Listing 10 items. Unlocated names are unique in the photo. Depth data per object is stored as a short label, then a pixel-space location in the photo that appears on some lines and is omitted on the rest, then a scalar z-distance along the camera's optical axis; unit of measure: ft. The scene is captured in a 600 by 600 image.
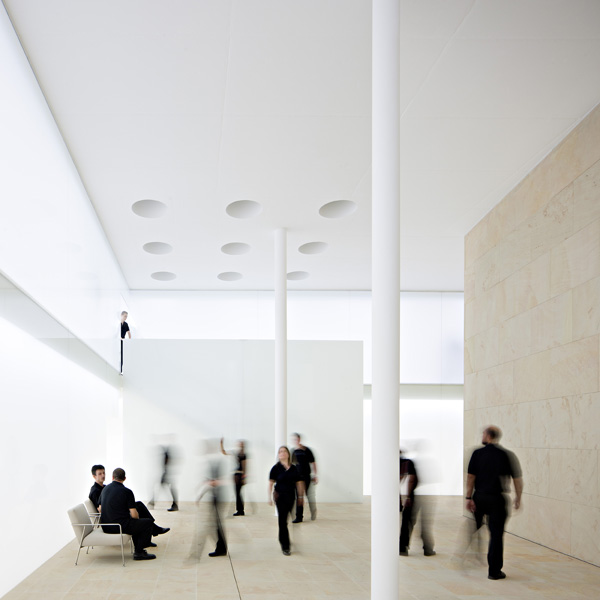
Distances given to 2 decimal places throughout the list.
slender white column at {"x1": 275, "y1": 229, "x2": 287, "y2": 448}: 44.83
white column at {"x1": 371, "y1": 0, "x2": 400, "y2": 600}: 20.43
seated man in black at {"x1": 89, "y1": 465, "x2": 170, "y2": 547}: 33.42
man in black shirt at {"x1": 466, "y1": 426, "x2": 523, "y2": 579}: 25.88
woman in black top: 31.37
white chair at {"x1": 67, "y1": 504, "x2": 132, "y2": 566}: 29.19
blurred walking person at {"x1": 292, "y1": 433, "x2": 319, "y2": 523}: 44.65
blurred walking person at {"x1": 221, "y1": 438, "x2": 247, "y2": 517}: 47.06
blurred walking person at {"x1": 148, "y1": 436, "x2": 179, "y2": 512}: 54.19
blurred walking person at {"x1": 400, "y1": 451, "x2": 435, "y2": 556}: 31.50
